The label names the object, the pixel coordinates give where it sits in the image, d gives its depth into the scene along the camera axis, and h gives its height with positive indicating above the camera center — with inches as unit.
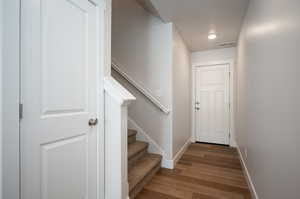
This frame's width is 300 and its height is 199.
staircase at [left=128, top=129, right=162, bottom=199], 67.4 -36.3
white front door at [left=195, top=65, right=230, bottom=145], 141.9 -4.9
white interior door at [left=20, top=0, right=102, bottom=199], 34.4 -0.1
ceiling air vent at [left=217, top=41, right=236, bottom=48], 129.4 +49.1
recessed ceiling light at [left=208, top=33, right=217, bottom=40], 114.0 +50.0
